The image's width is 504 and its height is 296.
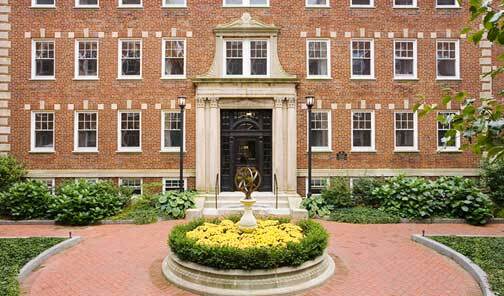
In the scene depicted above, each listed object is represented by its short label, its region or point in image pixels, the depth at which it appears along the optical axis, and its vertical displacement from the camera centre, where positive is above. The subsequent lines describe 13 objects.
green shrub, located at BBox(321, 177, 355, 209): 14.90 -1.86
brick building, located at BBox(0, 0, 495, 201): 17.19 +3.38
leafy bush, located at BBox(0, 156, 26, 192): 15.27 -0.93
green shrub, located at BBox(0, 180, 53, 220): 13.70 -1.98
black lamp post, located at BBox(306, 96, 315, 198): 14.99 +0.66
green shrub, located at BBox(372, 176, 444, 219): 13.68 -1.86
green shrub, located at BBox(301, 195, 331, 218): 14.24 -2.24
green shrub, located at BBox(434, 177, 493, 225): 13.02 -1.83
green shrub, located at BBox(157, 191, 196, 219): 14.07 -2.11
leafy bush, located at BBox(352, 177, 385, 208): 15.33 -1.73
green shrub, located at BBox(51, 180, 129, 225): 13.13 -1.97
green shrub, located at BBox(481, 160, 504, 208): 14.82 -1.28
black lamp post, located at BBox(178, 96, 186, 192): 15.23 +0.52
